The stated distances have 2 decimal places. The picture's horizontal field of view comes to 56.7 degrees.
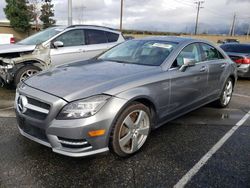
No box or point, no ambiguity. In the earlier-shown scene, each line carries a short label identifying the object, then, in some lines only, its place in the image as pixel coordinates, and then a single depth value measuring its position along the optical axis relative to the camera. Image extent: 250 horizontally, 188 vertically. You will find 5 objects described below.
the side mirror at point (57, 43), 5.77
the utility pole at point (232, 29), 66.38
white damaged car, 5.70
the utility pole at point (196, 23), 55.68
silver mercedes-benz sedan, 2.43
